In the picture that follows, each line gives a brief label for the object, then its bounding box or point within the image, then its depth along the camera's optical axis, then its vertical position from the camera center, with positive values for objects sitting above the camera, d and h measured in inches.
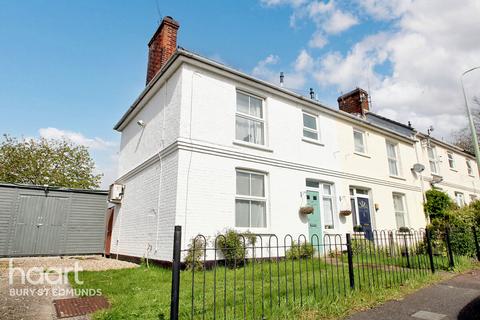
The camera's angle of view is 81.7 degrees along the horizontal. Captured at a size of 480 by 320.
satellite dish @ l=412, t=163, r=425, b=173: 617.9 +137.0
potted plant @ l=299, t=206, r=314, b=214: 393.7 +28.9
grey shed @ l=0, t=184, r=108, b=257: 474.4 +19.9
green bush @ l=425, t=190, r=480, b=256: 385.7 +16.5
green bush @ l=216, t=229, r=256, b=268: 295.6 -12.3
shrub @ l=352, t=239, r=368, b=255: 343.8 -20.5
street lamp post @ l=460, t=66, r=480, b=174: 499.0 +182.2
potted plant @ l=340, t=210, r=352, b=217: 448.1 +29.4
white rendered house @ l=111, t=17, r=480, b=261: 325.7 +96.8
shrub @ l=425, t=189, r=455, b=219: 621.0 +60.2
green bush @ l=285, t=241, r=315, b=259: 355.3 -26.2
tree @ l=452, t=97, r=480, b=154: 1168.1 +416.0
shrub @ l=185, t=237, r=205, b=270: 285.0 -25.6
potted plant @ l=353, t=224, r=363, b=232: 468.8 +4.5
